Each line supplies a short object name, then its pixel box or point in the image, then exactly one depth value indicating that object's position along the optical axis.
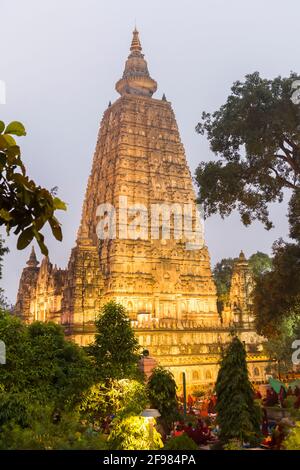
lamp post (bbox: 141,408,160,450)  12.07
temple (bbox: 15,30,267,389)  41.94
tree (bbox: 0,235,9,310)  22.81
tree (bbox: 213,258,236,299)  59.19
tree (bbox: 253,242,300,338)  18.06
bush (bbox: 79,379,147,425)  15.76
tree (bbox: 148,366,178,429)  18.12
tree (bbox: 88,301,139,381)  17.22
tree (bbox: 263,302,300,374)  41.88
